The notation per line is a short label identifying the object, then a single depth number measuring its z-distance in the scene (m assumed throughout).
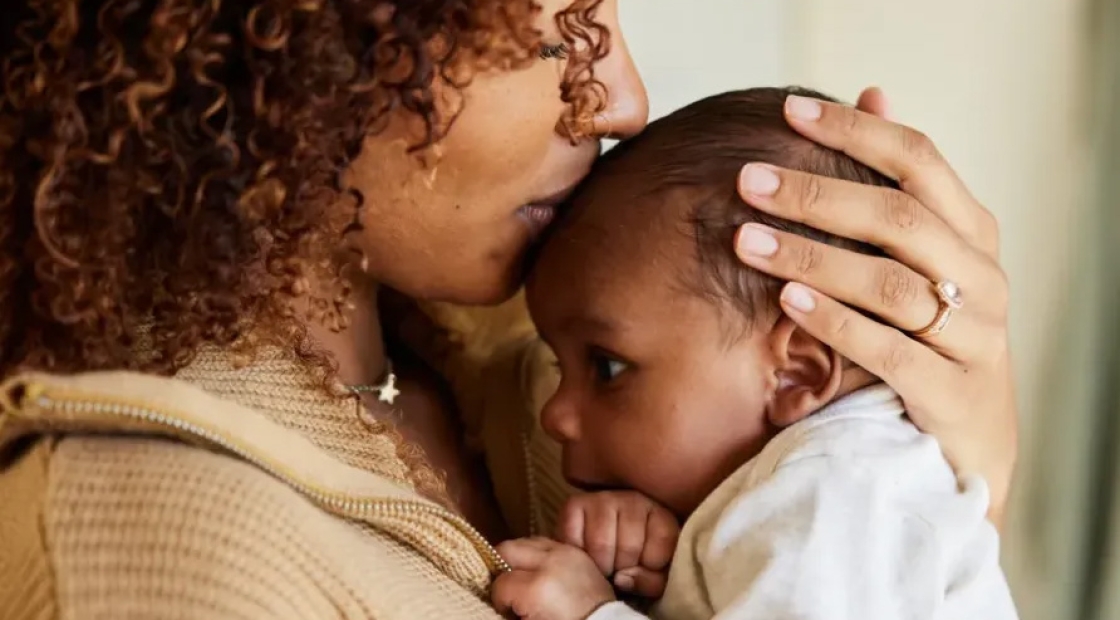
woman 0.72
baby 0.88
